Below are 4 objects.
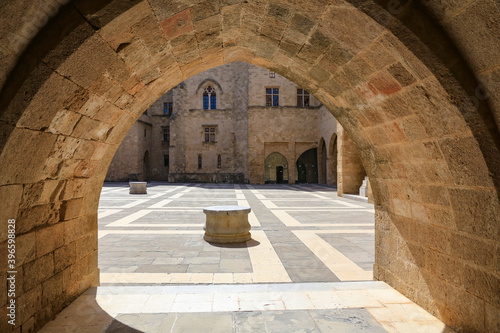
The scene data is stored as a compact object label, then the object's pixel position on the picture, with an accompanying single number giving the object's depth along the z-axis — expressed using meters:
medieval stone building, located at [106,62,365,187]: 25.91
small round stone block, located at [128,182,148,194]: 16.41
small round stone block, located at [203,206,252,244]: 6.17
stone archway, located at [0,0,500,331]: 1.89
